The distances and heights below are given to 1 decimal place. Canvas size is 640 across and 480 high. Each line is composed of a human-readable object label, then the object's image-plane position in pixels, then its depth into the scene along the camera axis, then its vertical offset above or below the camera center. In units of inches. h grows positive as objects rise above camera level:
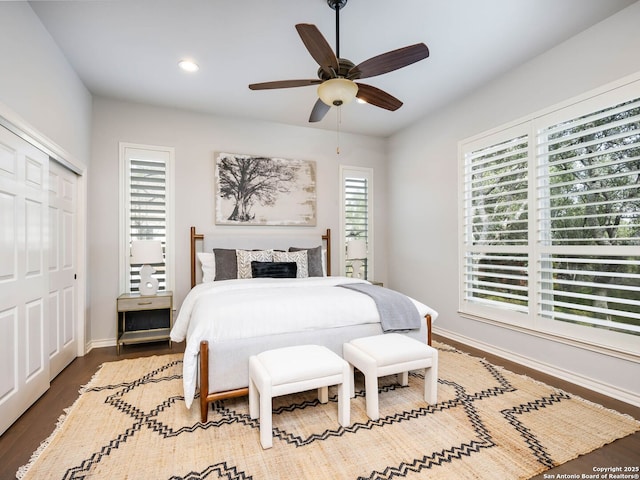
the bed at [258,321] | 85.8 -23.8
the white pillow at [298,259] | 159.0 -8.3
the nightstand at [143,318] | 138.3 -35.8
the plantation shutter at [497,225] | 126.4 +6.9
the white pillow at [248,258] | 152.5 -7.4
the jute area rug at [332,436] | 66.8 -47.0
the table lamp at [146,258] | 142.6 -6.6
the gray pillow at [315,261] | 163.9 -9.6
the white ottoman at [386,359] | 84.6 -32.0
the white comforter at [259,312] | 86.5 -21.1
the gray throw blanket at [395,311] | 106.7 -23.7
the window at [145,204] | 154.6 +19.6
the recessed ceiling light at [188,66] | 120.8 +68.2
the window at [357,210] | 198.7 +20.3
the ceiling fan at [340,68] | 78.8 +47.7
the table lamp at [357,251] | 181.5 -5.1
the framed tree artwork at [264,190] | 170.7 +29.1
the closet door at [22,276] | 82.8 -9.1
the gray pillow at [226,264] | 151.1 -10.1
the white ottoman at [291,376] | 73.4 -31.5
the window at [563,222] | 96.5 +6.6
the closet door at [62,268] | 114.1 -9.1
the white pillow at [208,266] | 154.6 -11.1
